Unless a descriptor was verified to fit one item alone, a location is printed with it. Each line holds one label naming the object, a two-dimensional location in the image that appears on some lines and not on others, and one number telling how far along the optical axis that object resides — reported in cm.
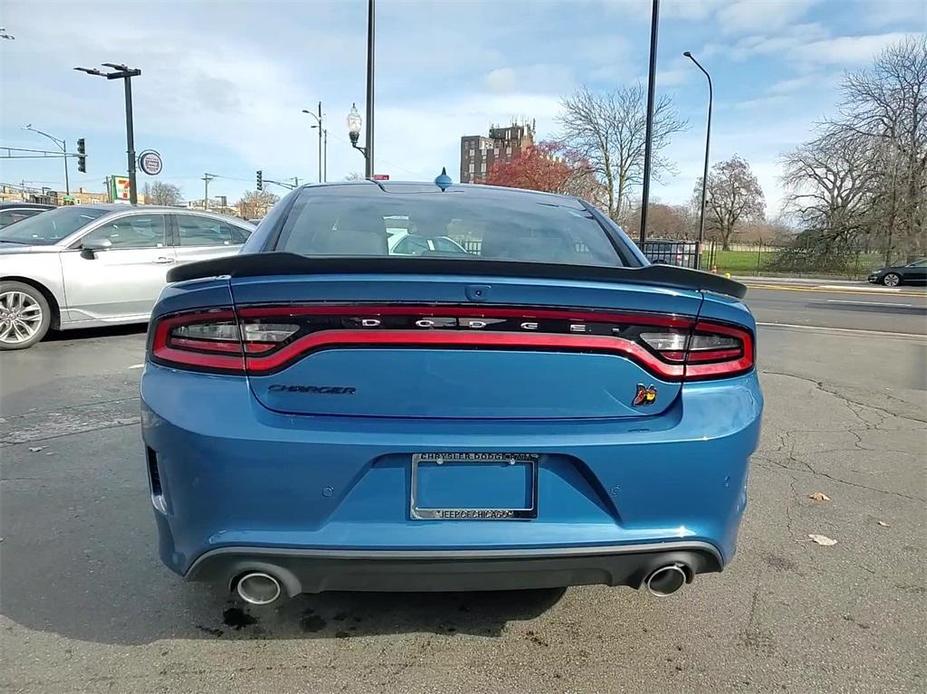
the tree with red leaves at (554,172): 4322
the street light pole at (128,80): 2266
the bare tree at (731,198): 6769
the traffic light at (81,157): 3362
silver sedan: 714
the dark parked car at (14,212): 1451
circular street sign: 2281
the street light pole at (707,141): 2843
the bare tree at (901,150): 3456
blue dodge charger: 188
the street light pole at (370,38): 1425
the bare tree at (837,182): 3684
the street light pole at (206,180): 7044
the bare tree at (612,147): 4162
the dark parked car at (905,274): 3075
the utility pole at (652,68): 1573
